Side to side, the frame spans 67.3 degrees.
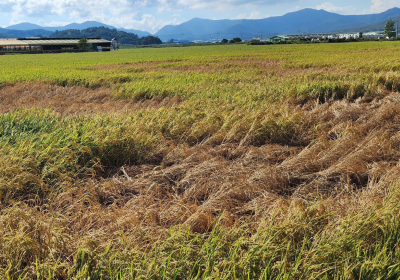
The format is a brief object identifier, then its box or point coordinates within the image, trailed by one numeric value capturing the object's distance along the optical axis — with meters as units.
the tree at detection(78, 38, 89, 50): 92.25
